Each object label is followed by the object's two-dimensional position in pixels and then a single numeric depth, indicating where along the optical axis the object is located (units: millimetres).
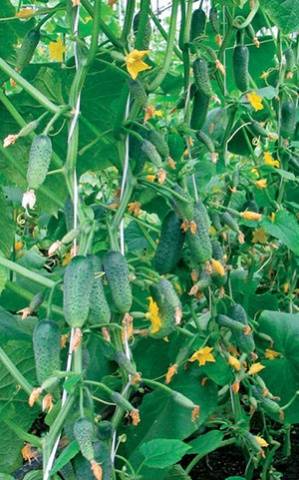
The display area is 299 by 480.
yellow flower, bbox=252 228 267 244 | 1498
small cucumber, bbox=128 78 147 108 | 1078
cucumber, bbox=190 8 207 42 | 1247
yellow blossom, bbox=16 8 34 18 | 1074
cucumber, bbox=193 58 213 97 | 1158
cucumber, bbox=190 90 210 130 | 1256
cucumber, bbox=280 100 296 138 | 1482
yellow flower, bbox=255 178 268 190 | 1359
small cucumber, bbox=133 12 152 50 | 1156
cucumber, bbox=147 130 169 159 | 1111
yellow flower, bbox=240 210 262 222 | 1212
